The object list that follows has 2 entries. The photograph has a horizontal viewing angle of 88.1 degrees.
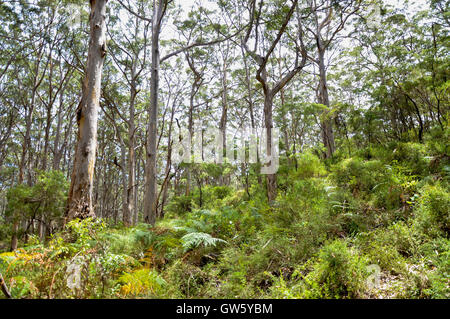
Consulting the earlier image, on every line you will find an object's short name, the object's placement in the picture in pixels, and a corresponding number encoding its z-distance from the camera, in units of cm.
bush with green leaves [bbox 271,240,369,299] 209
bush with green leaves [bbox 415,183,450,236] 266
